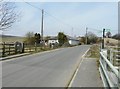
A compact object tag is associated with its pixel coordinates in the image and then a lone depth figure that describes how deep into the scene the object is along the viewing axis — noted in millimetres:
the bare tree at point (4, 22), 30061
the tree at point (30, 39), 98650
